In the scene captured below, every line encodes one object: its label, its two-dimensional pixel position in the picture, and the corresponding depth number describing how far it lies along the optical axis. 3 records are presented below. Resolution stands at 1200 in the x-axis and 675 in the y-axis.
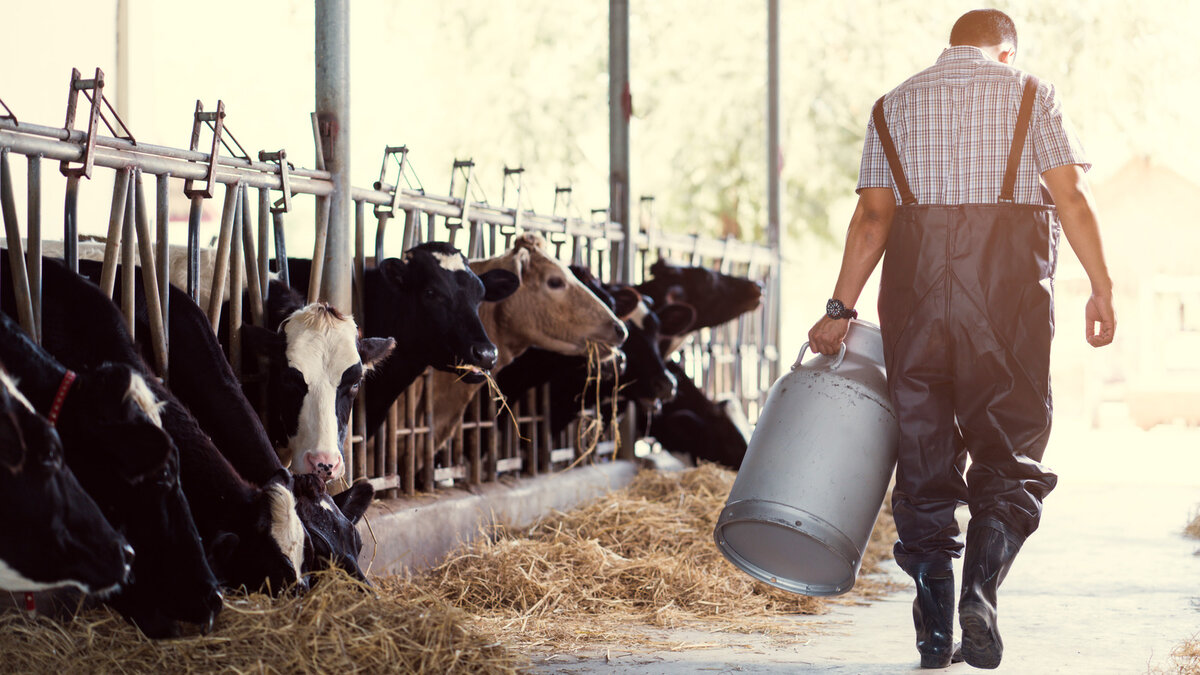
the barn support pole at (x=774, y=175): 11.63
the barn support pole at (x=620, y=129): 8.47
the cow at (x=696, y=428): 8.44
